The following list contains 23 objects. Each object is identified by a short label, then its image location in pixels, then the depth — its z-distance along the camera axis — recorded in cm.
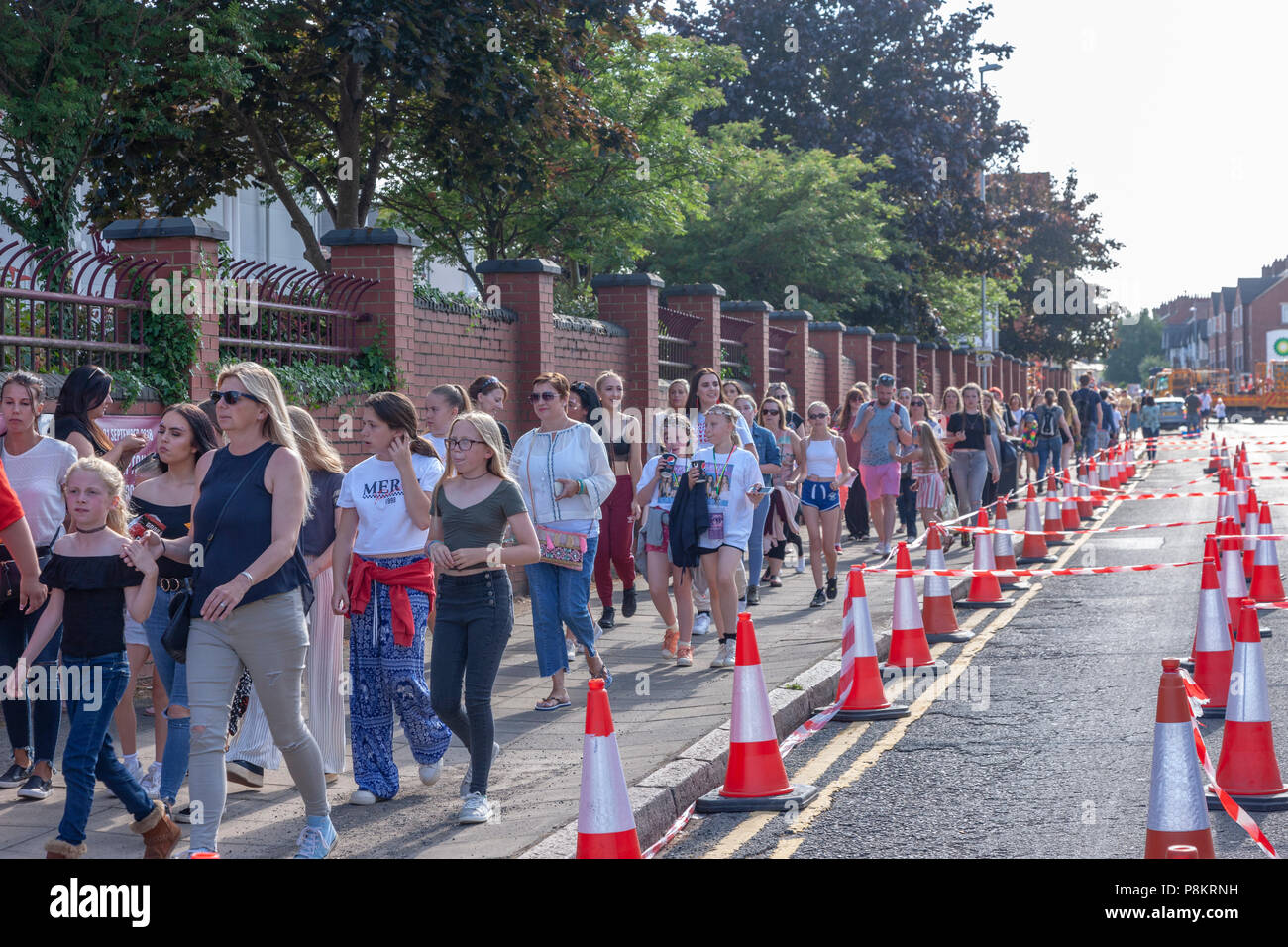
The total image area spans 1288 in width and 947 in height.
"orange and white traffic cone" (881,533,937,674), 927
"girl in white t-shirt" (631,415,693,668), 966
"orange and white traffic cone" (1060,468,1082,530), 1906
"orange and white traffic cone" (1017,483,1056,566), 1614
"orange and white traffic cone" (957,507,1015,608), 1273
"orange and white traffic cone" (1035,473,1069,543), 1752
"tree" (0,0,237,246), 1189
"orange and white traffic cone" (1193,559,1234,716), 775
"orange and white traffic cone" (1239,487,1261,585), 1262
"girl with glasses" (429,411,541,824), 618
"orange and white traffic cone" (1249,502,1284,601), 1097
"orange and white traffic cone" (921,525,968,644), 1085
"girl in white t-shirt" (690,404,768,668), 939
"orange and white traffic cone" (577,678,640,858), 493
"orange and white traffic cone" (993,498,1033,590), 1400
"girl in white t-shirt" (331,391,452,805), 651
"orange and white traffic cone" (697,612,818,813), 629
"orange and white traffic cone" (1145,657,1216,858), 478
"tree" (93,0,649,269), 1420
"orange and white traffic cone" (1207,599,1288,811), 609
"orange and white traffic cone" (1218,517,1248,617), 856
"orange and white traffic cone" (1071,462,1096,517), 2102
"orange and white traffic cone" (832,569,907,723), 819
